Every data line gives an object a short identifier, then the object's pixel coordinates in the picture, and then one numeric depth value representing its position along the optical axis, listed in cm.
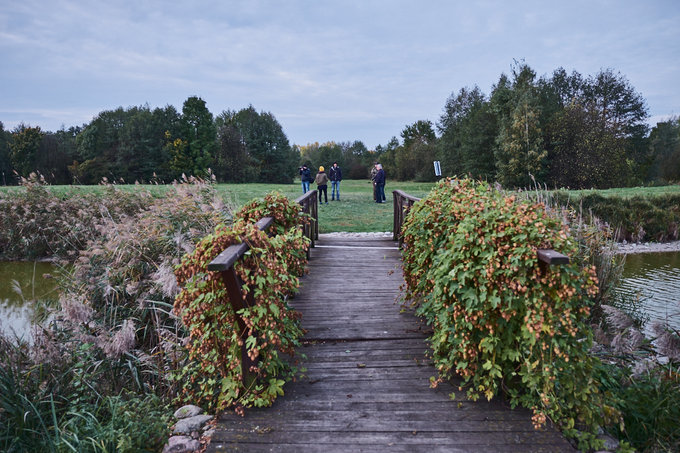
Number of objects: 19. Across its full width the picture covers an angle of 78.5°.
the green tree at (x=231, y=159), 4697
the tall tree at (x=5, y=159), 4278
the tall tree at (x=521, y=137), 3073
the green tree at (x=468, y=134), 3728
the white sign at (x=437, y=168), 1434
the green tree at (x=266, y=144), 5022
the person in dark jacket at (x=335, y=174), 2034
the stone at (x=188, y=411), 317
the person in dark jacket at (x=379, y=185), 1855
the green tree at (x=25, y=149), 4356
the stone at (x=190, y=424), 293
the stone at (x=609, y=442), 262
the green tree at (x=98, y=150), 4194
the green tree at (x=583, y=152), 3111
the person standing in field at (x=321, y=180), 1705
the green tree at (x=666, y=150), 3872
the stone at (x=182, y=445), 270
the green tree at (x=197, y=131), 4541
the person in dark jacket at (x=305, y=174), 1812
